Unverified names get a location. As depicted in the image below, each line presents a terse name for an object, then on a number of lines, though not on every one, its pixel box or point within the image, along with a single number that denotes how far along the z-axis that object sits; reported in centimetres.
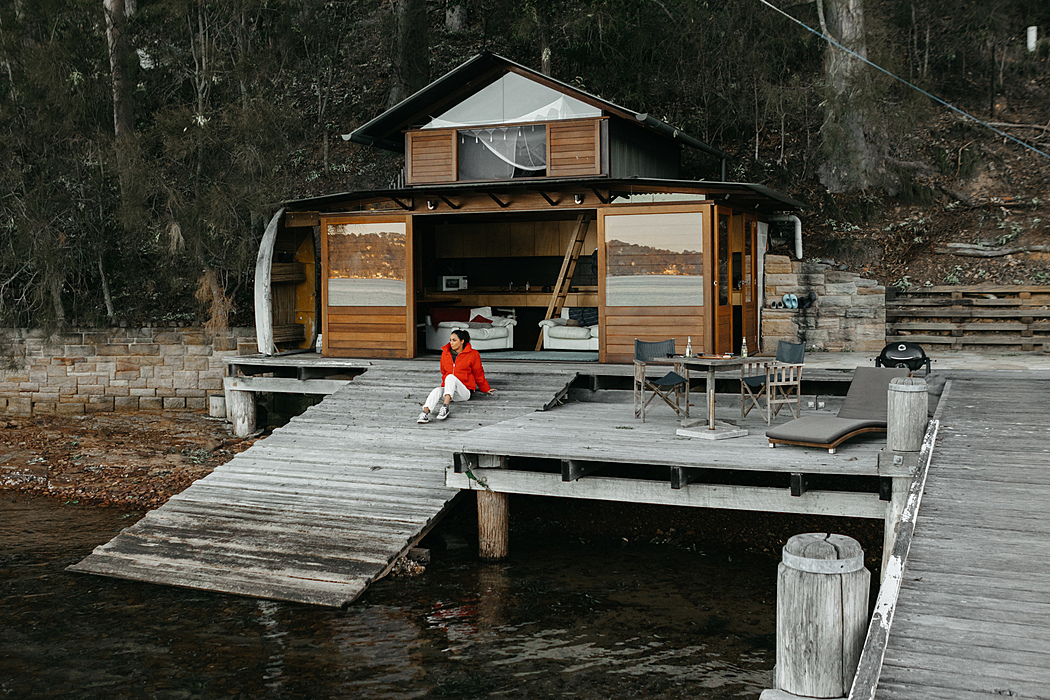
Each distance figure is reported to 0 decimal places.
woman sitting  965
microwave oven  1478
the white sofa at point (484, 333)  1337
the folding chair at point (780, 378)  853
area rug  1204
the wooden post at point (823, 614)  325
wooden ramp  679
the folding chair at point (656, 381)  889
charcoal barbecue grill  959
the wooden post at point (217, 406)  1332
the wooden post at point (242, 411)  1230
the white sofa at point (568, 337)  1305
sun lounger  704
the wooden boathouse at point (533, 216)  1114
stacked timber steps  1358
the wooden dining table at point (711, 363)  798
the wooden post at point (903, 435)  626
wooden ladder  1362
